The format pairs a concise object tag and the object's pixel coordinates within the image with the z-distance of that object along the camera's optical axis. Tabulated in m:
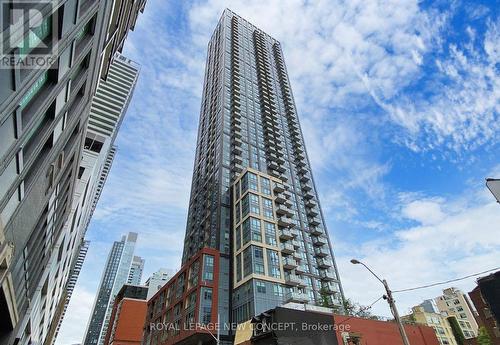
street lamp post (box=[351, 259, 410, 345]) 12.89
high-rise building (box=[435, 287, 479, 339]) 88.18
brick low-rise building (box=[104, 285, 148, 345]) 83.31
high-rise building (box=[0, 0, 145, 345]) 8.31
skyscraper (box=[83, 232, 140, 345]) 180.93
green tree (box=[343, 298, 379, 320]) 53.96
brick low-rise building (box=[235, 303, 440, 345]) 29.86
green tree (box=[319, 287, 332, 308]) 52.17
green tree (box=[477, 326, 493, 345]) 36.78
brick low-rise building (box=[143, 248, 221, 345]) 46.16
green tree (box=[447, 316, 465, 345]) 48.53
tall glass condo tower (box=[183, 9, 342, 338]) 51.84
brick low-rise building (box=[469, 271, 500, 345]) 23.61
